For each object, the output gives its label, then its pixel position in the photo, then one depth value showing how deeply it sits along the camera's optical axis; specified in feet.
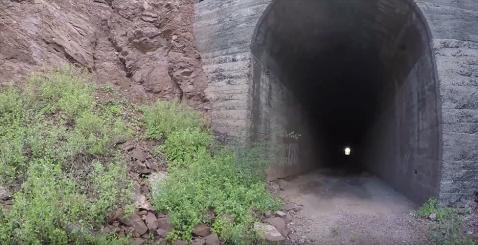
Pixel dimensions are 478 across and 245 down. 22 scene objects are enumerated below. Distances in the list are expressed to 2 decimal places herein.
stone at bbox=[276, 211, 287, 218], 16.15
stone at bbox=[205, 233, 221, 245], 12.05
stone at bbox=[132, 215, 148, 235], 11.79
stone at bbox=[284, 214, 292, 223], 16.25
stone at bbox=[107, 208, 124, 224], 11.52
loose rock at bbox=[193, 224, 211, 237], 12.53
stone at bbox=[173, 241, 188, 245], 11.73
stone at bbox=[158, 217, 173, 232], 12.40
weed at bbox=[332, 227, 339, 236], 14.96
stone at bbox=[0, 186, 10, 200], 10.67
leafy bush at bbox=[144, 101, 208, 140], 19.02
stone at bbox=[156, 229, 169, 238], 12.01
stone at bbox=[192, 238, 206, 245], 11.95
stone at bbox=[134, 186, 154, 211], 12.96
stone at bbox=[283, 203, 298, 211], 18.15
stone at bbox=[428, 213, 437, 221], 16.11
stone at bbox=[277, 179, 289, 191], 23.43
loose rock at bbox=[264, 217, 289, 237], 14.53
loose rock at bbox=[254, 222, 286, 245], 12.91
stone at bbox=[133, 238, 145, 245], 11.24
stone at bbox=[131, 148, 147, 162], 15.66
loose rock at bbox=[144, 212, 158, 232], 12.14
